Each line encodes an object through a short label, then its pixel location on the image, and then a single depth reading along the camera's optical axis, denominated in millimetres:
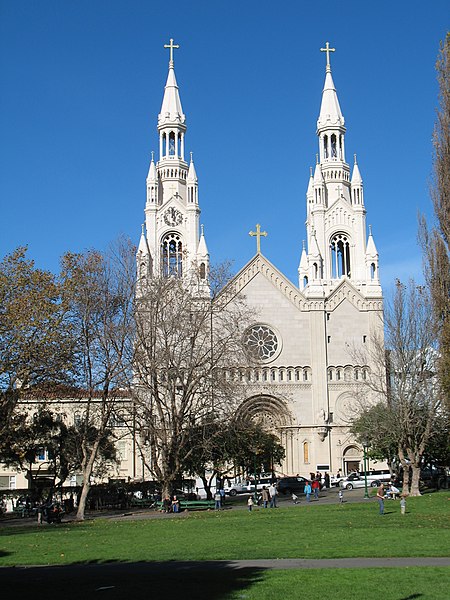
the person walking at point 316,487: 48062
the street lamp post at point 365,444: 45819
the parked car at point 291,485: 57406
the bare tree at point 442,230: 34134
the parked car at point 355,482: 57750
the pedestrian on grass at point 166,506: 40875
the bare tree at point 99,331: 38875
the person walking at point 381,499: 31625
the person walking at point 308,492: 45188
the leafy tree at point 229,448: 43531
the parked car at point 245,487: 58647
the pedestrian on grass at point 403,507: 31281
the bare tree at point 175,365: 41312
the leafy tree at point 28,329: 34031
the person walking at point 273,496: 42250
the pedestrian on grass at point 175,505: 40597
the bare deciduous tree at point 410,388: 43812
